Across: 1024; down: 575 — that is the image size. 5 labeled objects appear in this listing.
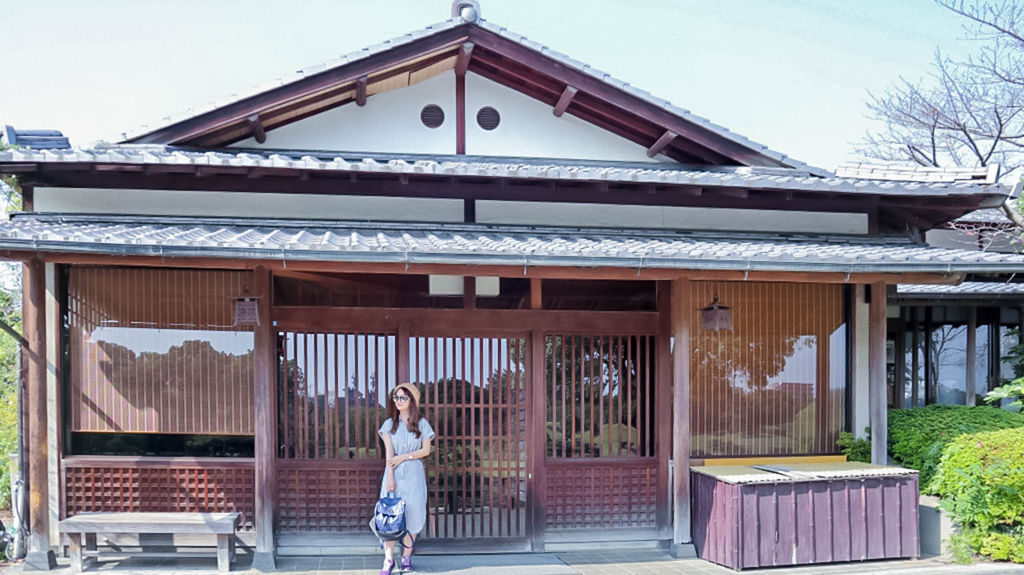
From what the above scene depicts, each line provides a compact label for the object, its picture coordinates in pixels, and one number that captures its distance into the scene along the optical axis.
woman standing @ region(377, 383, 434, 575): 7.09
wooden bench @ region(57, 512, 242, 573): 6.93
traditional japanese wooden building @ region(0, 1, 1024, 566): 7.43
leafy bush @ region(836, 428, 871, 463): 8.40
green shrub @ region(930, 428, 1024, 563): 7.31
